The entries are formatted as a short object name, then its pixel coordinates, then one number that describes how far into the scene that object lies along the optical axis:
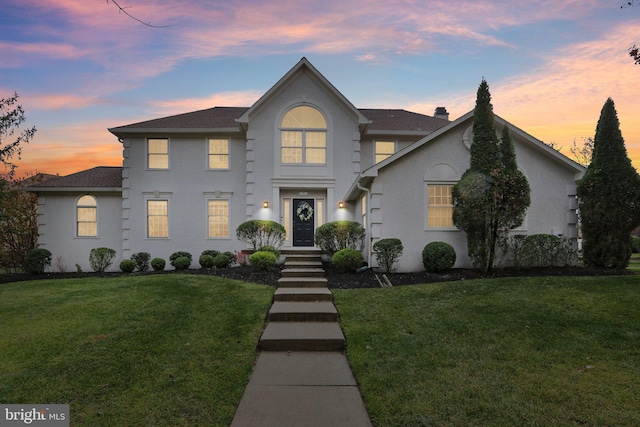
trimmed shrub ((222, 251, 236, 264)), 14.82
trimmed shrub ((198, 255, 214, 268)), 14.45
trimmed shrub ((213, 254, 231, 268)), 14.34
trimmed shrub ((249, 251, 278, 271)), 11.62
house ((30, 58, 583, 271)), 15.37
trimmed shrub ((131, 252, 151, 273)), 15.32
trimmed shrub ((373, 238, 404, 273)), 11.23
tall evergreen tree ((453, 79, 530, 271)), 10.25
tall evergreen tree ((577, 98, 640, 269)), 10.63
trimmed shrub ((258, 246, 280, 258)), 12.69
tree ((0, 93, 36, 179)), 13.35
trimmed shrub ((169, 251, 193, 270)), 15.20
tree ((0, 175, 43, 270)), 17.42
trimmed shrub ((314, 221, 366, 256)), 12.40
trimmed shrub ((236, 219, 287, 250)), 13.09
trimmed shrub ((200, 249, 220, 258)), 15.26
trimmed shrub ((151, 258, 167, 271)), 15.02
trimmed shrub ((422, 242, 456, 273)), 11.05
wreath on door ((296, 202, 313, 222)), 15.69
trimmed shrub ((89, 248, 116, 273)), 14.83
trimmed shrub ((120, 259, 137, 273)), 14.56
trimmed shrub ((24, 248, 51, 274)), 14.89
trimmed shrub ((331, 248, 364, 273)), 11.23
